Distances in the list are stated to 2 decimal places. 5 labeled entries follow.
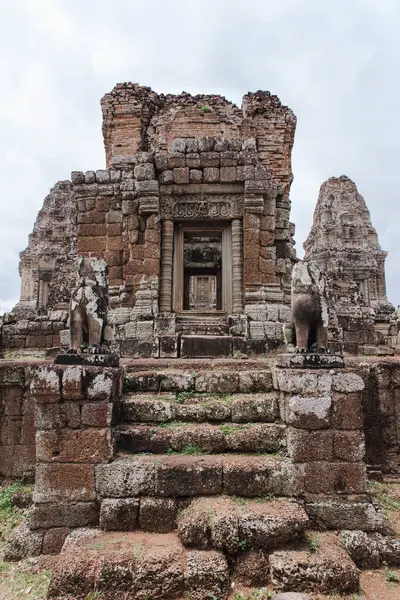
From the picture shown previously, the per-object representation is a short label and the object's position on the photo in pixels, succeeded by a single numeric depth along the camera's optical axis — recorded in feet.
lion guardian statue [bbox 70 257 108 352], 15.90
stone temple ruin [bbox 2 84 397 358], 28.91
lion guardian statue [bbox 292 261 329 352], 15.51
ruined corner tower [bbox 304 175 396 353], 93.91
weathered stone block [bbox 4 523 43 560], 12.83
